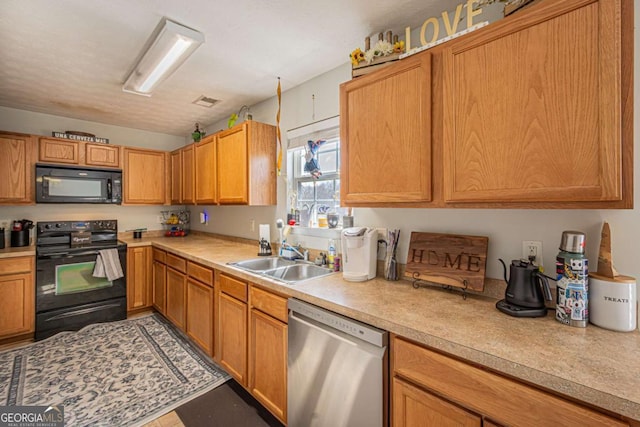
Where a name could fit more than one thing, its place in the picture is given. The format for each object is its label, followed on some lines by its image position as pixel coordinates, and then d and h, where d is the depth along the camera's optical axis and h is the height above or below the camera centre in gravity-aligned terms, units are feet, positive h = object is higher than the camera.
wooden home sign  4.75 -0.83
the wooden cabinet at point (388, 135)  4.60 +1.37
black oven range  9.29 -2.30
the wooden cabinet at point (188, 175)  11.47 +1.58
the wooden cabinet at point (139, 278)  11.10 -2.54
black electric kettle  3.89 -1.11
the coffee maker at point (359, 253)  5.77 -0.83
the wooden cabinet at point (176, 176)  12.51 +1.67
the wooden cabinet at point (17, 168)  9.48 +1.55
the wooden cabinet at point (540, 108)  3.06 +1.29
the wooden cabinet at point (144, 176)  12.11 +1.65
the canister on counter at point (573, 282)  3.52 -0.87
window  7.74 +1.07
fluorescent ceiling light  5.67 +3.52
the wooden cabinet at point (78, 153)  10.16 +2.29
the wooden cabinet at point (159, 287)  10.51 -2.79
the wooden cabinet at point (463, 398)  2.61 -1.93
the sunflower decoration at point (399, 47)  5.03 +2.91
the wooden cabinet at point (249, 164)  8.73 +1.55
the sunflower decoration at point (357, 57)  5.54 +3.03
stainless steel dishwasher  3.95 -2.43
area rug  6.19 -4.12
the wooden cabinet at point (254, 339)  5.52 -2.74
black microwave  10.05 +1.09
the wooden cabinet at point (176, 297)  9.12 -2.79
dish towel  10.10 -1.85
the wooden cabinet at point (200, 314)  7.73 -2.89
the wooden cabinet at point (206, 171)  10.22 +1.57
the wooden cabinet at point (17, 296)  8.75 -2.57
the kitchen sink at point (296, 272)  7.25 -1.52
